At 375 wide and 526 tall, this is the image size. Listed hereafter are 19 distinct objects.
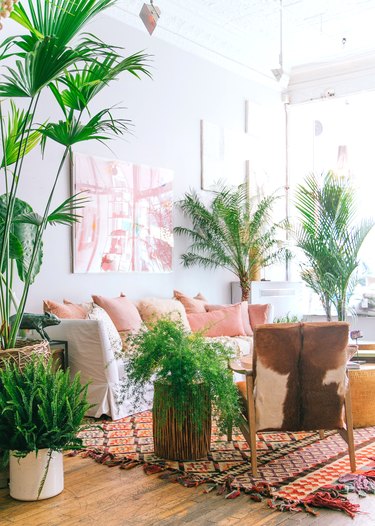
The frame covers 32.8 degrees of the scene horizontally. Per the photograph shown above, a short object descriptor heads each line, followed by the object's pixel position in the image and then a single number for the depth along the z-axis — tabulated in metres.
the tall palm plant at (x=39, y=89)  3.25
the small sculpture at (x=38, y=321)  4.30
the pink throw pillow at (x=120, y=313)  5.72
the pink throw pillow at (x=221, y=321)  6.64
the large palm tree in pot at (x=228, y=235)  7.39
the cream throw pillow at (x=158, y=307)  6.26
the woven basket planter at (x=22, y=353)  3.49
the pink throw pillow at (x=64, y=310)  5.34
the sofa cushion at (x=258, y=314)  7.20
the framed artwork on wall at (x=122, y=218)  6.13
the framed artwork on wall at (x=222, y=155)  7.79
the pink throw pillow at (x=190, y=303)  6.81
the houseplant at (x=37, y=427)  3.23
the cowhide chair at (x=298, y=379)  3.63
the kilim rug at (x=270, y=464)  3.30
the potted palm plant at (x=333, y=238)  7.42
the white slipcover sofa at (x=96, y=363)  4.92
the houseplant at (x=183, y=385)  3.72
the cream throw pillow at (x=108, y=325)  5.13
